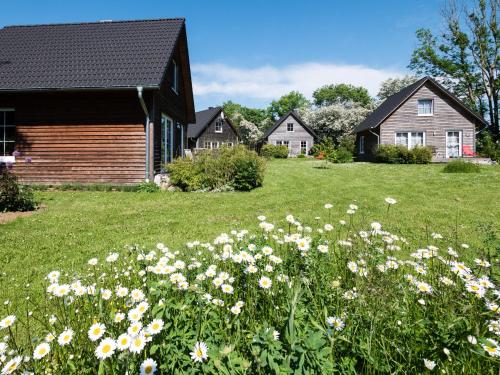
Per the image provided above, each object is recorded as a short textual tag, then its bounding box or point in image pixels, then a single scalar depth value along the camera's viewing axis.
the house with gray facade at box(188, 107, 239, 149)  35.91
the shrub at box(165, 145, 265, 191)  10.34
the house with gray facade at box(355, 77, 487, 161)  23.48
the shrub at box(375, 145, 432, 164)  21.55
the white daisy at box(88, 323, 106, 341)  1.36
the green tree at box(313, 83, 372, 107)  75.12
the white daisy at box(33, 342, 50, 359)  1.35
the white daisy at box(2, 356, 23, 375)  1.25
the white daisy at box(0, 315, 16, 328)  1.43
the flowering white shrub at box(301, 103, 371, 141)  44.00
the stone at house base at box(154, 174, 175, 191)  11.01
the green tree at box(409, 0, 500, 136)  29.59
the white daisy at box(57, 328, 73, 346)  1.39
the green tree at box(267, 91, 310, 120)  81.62
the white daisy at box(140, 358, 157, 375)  1.24
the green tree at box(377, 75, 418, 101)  46.31
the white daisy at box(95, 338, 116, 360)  1.26
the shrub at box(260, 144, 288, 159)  37.88
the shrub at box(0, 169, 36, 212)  7.27
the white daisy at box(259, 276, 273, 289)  1.86
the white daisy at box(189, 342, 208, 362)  1.32
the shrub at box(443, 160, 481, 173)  14.25
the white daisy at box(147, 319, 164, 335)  1.37
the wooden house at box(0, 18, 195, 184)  10.84
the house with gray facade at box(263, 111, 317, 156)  41.47
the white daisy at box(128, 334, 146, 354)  1.25
